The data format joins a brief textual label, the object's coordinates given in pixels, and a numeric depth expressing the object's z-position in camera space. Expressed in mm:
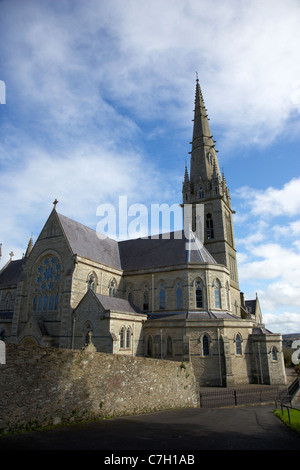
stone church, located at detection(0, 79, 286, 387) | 25781
